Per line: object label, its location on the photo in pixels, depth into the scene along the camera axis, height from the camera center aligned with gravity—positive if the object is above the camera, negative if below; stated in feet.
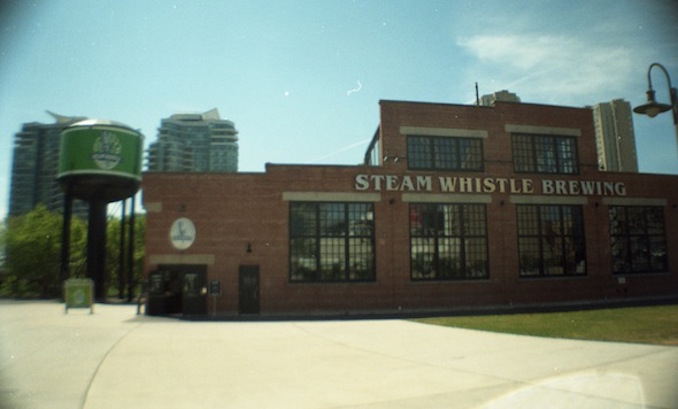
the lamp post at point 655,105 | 33.06 +12.20
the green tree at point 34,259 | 137.49 +2.95
